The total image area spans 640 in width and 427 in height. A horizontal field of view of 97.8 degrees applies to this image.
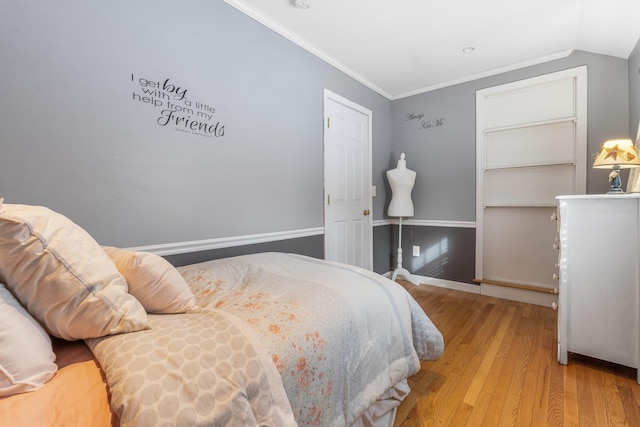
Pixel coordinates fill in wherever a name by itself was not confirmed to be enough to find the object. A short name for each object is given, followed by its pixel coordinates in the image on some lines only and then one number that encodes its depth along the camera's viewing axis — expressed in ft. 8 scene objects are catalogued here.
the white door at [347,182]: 8.96
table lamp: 5.71
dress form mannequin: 10.62
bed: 1.82
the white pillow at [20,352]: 1.77
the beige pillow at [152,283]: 2.77
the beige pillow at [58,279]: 2.07
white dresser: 5.08
